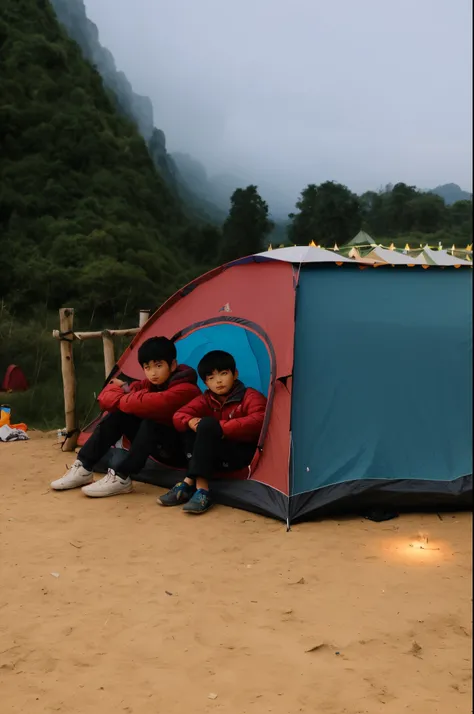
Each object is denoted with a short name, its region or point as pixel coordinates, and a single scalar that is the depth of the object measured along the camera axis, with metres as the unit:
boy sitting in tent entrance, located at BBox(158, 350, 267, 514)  3.62
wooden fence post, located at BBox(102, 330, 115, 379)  5.23
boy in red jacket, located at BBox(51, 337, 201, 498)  3.89
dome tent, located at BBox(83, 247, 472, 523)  3.40
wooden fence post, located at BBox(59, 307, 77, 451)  4.97
